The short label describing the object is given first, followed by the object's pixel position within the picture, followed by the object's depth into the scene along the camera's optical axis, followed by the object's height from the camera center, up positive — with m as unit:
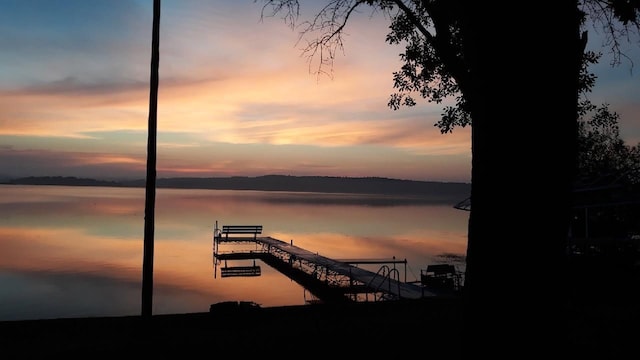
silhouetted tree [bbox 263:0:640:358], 3.58 +0.11
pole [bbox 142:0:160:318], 7.01 +0.27
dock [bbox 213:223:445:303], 18.84 -4.89
